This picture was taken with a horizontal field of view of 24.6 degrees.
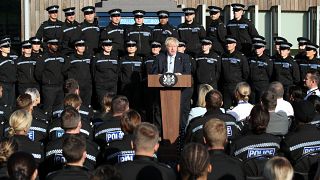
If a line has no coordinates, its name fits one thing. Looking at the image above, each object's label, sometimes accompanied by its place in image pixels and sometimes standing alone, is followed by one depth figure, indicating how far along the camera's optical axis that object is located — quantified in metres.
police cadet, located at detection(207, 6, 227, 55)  16.03
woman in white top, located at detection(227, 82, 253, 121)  10.00
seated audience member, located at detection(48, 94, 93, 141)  8.91
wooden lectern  11.52
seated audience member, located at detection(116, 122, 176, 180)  6.53
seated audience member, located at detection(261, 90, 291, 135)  8.89
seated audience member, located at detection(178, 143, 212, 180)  6.02
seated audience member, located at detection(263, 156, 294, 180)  6.09
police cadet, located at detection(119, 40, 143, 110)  14.81
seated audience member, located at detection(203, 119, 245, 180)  6.64
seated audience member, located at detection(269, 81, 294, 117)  9.95
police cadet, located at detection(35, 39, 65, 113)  14.89
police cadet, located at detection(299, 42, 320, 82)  15.08
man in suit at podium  12.87
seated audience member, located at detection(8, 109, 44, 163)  8.00
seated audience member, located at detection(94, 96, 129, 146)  8.67
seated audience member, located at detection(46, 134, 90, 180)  6.52
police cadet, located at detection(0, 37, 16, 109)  14.94
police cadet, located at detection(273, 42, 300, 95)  14.96
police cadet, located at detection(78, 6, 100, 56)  15.76
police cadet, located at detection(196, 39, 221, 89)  14.77
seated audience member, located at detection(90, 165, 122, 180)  5.79
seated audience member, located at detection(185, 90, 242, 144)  8.68
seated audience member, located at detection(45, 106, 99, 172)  7.87
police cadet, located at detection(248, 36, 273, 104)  15.03
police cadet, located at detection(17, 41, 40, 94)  14.99
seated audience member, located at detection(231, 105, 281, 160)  7.75
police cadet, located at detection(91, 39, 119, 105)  14.77
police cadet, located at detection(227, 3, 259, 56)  16.27
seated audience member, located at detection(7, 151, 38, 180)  5.98
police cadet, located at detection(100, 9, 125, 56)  15.62
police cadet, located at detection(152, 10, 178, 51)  15.73
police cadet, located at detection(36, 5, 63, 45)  16.08
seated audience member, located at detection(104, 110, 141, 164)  7.77
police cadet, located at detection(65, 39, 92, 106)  14.82
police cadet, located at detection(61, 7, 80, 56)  15.75
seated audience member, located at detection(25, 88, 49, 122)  10.18
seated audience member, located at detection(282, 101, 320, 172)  7.96
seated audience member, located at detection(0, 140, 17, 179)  6.86
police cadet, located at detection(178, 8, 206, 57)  15.94
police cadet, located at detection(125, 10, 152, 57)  15.59
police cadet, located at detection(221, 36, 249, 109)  14.87
